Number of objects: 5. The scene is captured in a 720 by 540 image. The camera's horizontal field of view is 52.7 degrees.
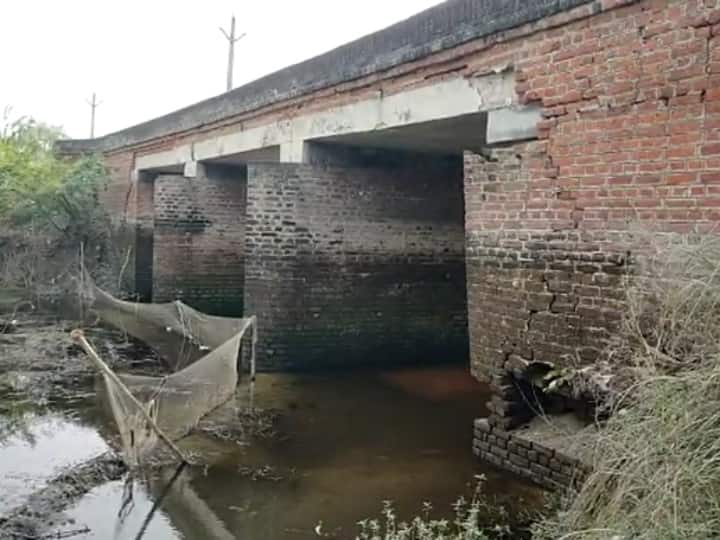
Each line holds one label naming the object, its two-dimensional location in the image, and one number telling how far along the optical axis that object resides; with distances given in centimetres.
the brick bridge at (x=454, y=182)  452
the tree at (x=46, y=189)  1595
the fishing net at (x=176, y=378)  524
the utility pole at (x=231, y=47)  3033
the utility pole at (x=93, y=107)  4716
